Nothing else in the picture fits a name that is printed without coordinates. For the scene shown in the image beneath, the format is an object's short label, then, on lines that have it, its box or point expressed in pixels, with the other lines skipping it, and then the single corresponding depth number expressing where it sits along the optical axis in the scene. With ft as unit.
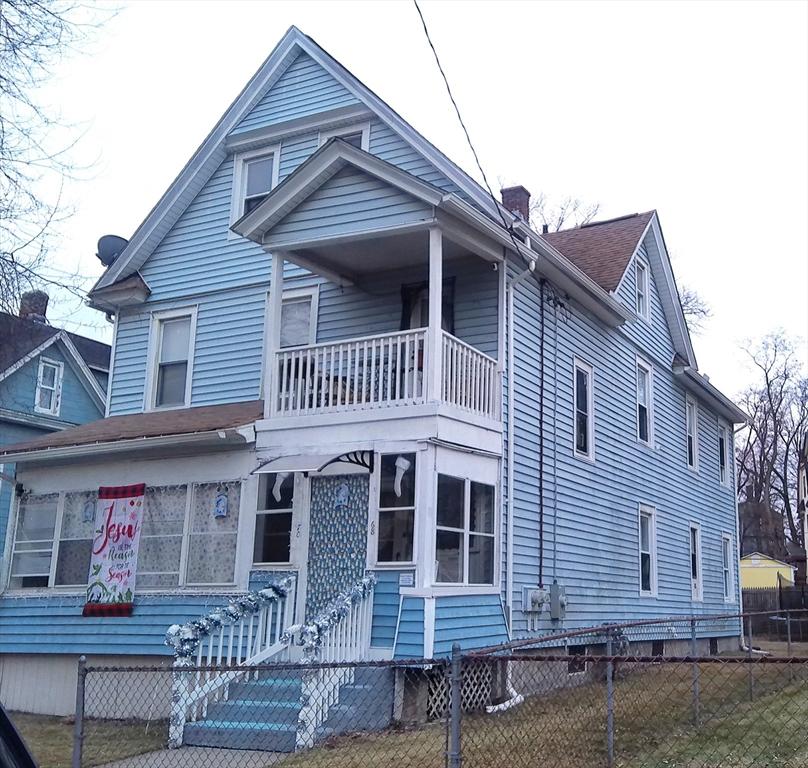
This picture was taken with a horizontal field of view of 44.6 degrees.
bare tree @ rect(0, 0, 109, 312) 33.50
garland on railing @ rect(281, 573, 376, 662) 34.55
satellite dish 61.21
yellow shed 161.68
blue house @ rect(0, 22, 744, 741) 40.19
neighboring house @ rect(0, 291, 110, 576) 82.74
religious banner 46.65
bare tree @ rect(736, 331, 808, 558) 183.32
